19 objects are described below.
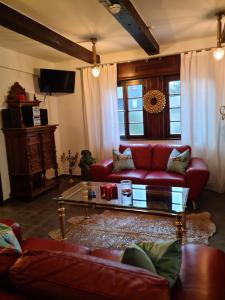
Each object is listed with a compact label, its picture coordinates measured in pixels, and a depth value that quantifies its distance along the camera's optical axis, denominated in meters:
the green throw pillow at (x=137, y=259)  1.07
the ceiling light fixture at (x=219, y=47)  3.22
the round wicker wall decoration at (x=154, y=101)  4.54
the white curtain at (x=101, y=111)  4.75
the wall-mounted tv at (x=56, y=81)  4.74
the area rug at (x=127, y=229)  2.72
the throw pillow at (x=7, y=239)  1.43
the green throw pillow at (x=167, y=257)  1.13
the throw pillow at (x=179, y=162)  3.78
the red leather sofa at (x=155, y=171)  3.44
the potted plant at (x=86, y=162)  4.60
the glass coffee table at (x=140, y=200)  2.43
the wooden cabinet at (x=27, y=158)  4.10
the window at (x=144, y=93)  4.49
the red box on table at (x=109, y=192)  2.83
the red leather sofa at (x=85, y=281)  0.86
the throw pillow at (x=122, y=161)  4.14
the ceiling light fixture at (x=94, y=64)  3.81
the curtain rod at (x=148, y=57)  4.09
